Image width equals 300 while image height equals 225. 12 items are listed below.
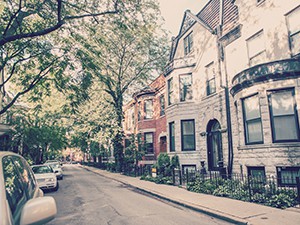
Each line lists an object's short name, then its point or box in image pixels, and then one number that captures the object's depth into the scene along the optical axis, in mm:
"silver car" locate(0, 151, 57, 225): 1976
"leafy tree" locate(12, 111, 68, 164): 22527
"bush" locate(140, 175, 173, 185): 15012
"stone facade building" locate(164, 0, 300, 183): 10984
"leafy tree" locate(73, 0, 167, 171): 25062
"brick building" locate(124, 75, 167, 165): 25344
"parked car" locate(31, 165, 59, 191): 13302
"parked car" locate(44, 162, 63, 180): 21391
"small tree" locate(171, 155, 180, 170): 18406
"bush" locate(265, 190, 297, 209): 7938
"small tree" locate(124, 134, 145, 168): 25359
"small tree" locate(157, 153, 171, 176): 17219
